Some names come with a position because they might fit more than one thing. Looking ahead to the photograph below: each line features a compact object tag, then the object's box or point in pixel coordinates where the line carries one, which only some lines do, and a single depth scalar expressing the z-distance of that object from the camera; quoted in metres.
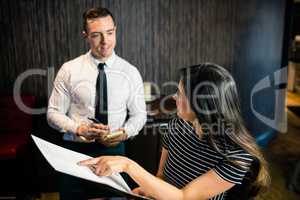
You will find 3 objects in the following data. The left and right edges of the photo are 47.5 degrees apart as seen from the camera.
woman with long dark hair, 1.15
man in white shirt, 2.07
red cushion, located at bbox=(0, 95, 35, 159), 3.11
